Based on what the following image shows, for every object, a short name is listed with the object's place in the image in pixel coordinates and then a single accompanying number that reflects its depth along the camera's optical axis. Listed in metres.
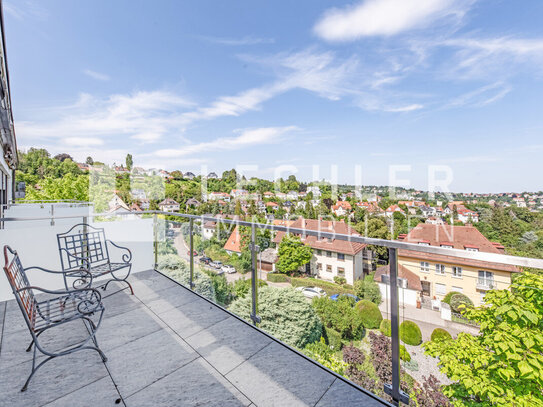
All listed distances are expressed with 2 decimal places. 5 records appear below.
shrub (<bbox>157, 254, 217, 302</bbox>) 3.32
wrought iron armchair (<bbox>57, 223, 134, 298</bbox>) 3.51
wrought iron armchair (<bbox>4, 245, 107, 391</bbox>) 1.70
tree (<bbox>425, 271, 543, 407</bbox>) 1.37
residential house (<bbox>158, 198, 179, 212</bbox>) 39.47
